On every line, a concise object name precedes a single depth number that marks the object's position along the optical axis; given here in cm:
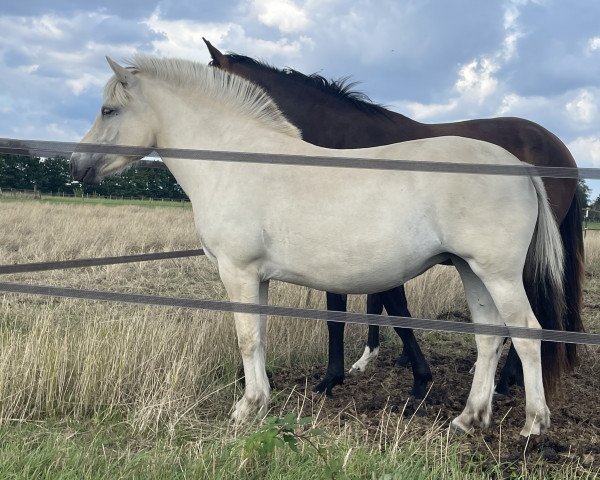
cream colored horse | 324
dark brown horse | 421
